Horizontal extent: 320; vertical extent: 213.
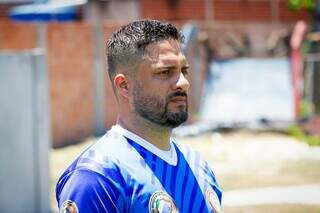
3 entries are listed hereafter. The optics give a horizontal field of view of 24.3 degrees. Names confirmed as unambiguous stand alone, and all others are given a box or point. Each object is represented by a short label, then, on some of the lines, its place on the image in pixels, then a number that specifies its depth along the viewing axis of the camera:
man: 2.42
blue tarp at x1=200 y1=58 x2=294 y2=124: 16.37
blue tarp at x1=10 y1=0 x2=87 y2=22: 19.41
